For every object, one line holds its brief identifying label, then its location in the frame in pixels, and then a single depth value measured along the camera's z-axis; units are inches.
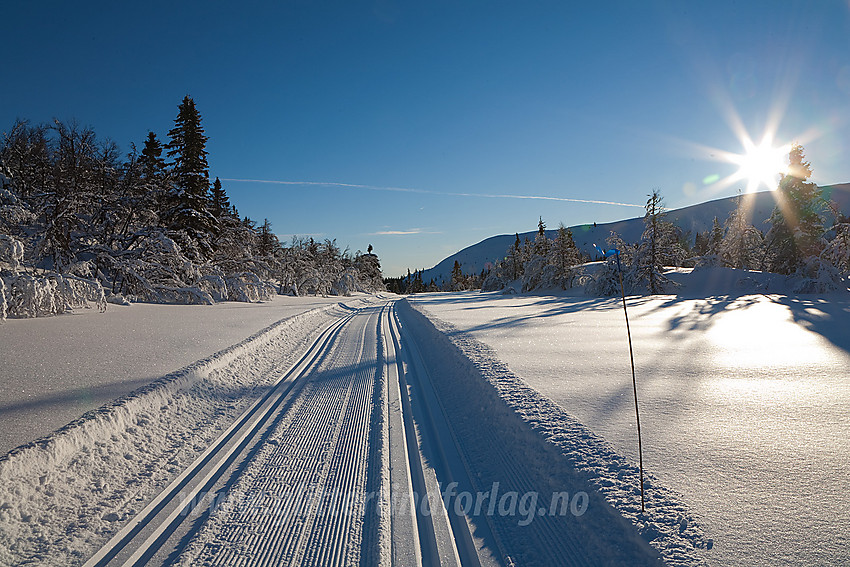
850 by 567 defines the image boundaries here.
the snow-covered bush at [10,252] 418.3
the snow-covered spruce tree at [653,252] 1369.3
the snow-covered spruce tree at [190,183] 997.0
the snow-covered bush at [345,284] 2458.2
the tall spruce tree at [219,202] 1254.2
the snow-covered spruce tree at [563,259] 1854.1
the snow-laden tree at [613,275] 1381.6
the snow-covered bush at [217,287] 1003.1
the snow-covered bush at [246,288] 1074.1
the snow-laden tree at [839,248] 1061.1
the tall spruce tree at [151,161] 892.0
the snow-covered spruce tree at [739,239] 1592.0
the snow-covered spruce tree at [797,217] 1179.3
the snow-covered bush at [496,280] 2832.2
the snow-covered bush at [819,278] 1054.4
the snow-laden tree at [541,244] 2052.0
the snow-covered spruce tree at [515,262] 2706.7
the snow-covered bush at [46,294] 415.2
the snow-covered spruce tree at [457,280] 4519.2
